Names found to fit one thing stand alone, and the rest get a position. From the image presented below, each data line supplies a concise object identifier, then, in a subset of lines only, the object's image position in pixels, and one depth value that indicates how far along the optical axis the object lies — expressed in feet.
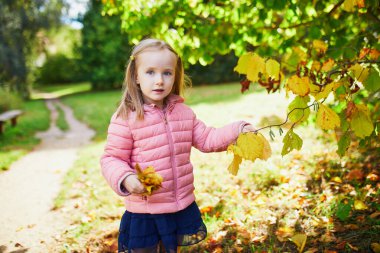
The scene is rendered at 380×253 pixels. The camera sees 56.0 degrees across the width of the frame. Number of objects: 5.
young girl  6.66
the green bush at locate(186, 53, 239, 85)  69.00
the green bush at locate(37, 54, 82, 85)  113.60
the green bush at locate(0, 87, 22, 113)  36.50
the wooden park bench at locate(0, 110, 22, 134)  24.83
